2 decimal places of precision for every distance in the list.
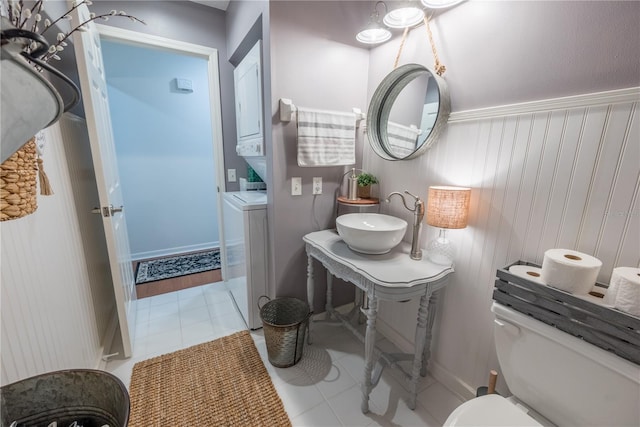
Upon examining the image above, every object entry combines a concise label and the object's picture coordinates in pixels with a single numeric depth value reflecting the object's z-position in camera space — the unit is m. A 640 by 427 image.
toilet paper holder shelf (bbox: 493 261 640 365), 0.78
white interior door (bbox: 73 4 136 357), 1.38
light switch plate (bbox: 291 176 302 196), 1.81
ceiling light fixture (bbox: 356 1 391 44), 1.53
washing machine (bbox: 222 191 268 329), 1.88
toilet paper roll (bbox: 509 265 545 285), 1.01
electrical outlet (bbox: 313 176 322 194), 1.88
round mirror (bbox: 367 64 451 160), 1.41
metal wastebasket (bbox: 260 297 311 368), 1.63
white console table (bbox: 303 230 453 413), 1.24
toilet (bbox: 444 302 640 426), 0.81
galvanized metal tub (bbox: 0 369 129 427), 0.64
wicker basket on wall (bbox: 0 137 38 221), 0.63
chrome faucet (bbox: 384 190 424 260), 1.40
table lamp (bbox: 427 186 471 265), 1.26
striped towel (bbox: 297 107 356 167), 1.70
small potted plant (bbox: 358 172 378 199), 1.87
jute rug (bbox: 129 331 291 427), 1.37
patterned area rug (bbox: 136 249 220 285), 2.96
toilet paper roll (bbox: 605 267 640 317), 0.77
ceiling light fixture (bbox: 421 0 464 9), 1.25
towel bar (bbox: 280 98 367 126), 1.63
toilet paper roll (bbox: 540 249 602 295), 0.87
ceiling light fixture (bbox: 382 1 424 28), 1.38
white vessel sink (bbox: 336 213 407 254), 1.38
